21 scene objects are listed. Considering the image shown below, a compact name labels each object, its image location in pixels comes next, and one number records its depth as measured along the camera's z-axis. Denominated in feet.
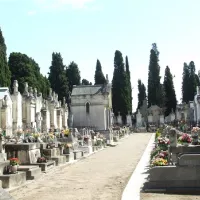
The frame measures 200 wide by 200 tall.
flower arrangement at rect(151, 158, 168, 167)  35.36
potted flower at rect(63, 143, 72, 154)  63.41
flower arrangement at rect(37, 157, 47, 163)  47.64
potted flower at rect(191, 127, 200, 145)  38.54
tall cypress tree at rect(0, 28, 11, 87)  158.51
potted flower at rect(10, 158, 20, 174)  36.40
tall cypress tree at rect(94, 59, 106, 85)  247.50
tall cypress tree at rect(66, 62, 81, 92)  256.73
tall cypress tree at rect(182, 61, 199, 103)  252.62
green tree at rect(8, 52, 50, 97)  192.40
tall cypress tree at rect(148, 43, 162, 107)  248.73
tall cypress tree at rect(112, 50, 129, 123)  227.40
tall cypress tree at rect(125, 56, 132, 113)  236.43
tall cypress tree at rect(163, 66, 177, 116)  246.74
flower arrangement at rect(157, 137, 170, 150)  49.98
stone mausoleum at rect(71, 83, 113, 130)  174.19
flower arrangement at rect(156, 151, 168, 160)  41.37
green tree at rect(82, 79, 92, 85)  294.52
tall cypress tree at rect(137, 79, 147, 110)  288.71
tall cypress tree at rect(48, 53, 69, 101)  229.25
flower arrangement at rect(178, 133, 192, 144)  39.93
